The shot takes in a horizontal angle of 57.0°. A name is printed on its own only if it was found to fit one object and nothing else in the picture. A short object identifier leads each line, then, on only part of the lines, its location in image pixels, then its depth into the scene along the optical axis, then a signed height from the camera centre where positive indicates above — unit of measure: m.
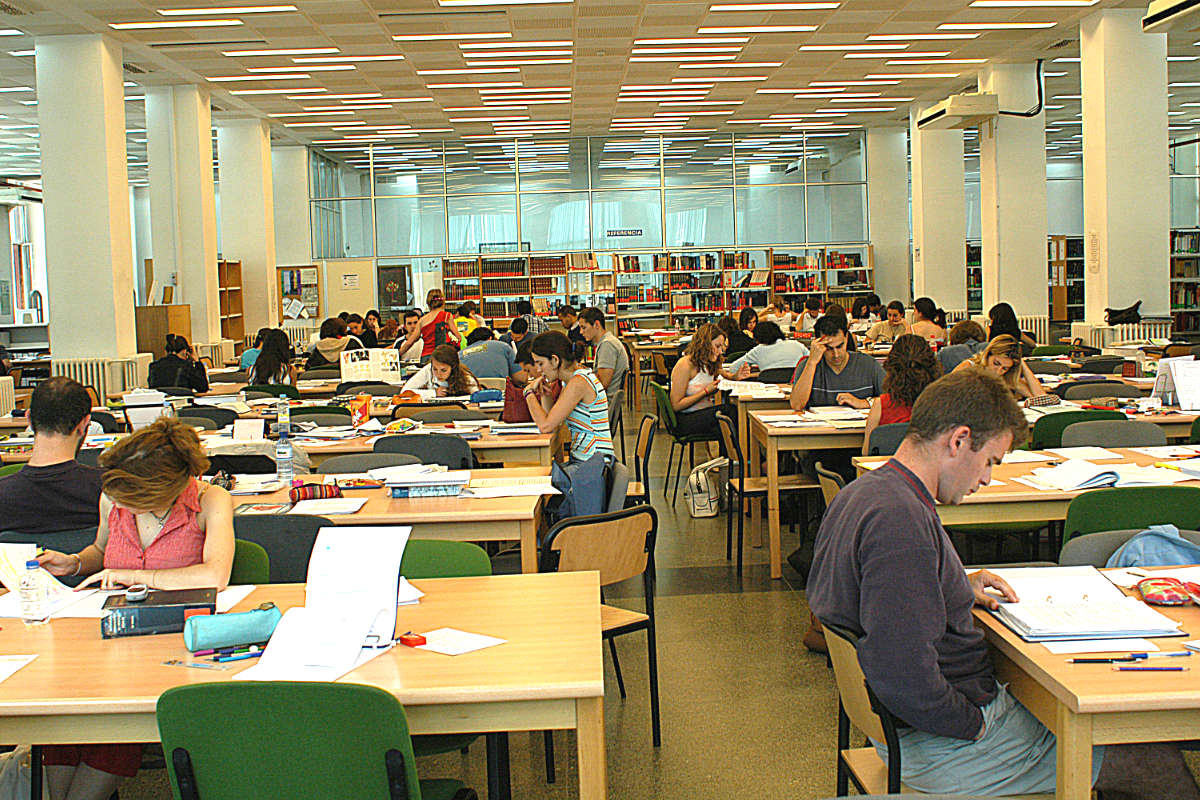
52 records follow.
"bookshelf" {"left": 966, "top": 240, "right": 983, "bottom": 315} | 21.08 +0.77
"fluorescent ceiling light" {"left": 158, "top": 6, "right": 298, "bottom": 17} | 9.98 +2.97
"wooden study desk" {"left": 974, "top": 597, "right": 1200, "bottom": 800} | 2.10 -0.76
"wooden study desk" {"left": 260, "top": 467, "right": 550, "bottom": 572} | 3.94 -0.67
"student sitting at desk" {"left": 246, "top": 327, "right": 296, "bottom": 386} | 8.96 -0.21
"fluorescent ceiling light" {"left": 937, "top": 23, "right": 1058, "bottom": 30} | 11.68 +3.09
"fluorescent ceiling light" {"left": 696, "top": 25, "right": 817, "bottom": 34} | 11.38 +3.04
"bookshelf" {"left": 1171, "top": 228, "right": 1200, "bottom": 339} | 17.47 +0.60
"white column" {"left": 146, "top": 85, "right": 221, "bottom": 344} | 13.42 +1.78
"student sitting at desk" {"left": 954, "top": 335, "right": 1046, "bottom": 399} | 6.14 -0.27
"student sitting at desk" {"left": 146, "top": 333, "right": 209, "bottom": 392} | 9.22 -0.29
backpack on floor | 7.26 -1.09
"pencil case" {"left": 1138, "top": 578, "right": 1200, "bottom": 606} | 2.64 -0.67
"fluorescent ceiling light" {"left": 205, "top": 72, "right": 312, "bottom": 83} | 13.00 +3.06
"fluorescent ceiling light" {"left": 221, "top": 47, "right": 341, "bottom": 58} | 11.67 +3.02
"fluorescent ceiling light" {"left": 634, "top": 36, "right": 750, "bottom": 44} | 11.79 +3.06
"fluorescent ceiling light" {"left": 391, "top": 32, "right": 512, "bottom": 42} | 11.26 +3.02
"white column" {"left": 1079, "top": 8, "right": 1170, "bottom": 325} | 11.37 +1.59
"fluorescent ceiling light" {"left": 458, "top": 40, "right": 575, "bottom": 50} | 11.71 +3.03
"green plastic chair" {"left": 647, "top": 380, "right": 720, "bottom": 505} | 8.27 -0.73
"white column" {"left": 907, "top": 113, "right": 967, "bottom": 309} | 16.50 +1.55
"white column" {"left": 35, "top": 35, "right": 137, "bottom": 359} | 10.74 +1.49
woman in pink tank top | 3.17 -0.53
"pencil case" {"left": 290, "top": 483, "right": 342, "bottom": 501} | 4.23 -0.60
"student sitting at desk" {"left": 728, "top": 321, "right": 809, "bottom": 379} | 9.26 -0.28
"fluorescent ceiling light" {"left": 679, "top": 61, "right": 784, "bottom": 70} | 13.33 +3.13
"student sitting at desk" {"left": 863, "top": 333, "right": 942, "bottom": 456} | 5.37 -0.28
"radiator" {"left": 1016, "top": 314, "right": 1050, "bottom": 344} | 14.12 -0.13
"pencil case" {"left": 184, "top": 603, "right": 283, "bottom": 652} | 2.51 -0.67
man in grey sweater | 2.35 -0.64
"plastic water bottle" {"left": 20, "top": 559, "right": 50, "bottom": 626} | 2.82 -0.66
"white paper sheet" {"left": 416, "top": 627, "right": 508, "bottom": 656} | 2.47 -0.71
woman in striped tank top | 5.84 -0.40
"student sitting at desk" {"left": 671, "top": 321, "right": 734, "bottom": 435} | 8.23 -0.43
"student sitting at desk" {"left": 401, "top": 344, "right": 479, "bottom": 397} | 7.88 -0.32
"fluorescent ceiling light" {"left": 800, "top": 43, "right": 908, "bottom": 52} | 12.46 +3.09
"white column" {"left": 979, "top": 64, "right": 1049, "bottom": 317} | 14.30 +1.36
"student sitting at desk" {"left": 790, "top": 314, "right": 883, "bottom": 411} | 6.75 -0.34
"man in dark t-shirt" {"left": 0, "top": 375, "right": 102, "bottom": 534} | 3.84 -0.48
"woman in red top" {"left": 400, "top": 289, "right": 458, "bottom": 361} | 10.87 +0.06
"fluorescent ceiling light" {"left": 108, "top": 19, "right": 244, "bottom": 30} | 10.45 +2.99
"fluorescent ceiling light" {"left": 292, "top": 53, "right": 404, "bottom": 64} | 12.15 +3.04
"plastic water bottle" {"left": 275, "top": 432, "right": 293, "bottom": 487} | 4.71 -0.55
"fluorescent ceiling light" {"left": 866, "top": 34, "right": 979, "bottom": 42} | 12.04 +3.09
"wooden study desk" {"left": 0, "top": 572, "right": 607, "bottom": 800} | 2.22 -0.72
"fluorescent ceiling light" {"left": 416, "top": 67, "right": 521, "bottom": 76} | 13.11 +3.09
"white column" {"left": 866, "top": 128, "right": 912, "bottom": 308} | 19.52 +2.01
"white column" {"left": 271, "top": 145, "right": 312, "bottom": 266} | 18.73 +2.37
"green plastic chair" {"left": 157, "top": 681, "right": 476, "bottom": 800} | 2.06 -0.76
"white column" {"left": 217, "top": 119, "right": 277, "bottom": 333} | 16.03 +1.88
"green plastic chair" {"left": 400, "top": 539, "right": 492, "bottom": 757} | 3.23 -0.67
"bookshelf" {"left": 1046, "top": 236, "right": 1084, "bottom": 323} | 20.02 +0.60
